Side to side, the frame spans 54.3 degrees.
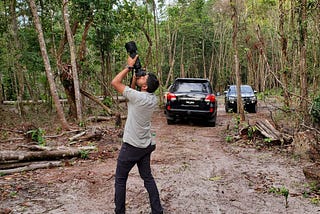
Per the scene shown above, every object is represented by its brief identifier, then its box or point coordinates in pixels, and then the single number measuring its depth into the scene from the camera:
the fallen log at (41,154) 5.66
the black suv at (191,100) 11.37
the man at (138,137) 3.69
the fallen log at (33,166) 5.56
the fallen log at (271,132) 7.81
